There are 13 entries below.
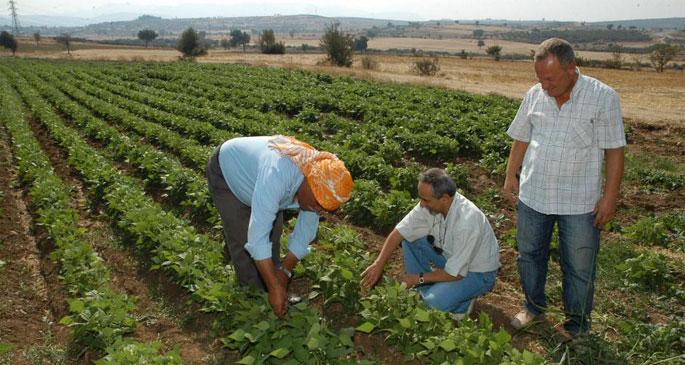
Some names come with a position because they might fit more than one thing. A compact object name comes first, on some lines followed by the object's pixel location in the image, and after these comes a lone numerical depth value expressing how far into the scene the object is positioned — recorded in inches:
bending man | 127.2
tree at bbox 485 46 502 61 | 2585.6
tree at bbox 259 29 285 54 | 2274.9
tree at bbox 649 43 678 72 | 1836.9
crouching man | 158.2
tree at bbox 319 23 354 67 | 1594.5
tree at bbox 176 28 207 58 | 2228.1
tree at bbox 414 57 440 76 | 1413.6
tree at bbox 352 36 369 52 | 3995.8
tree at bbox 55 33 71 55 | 3297.7
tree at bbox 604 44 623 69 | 1920.5
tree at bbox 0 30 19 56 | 2635.3
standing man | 145.1
